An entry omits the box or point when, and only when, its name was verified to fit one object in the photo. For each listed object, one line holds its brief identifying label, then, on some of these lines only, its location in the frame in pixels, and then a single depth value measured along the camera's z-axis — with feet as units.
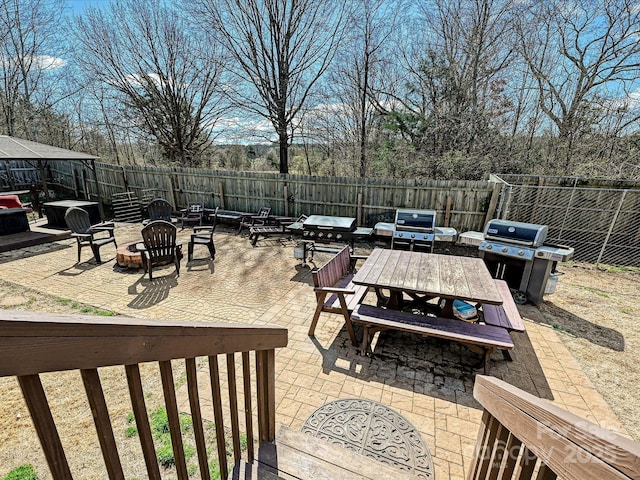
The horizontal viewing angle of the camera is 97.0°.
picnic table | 10.48
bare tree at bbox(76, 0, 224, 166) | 40.73
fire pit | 19.88
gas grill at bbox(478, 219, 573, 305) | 15.52
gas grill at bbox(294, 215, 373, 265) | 21.77
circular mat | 7.48
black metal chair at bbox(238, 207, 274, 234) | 30.37
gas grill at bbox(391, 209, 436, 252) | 21.86
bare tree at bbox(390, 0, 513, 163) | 35.58
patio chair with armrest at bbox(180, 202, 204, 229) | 32.78
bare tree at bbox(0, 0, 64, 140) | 45.27
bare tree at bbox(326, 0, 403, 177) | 36.60
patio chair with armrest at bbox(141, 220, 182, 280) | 18.50
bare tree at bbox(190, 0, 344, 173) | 34.71
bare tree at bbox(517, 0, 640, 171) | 31.14
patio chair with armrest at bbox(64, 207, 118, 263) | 21.02
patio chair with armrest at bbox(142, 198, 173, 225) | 27.50
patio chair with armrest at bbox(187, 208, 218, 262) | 22.39
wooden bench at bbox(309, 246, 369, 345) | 11.85
